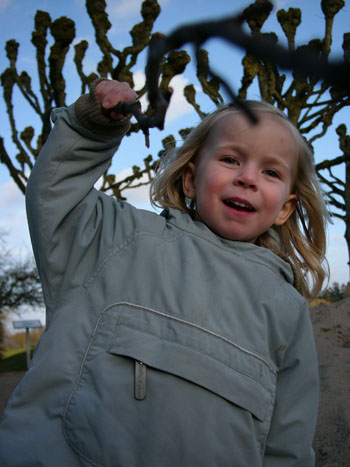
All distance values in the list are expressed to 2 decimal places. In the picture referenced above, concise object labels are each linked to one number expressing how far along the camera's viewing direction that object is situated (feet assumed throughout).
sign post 26.05
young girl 3.85
